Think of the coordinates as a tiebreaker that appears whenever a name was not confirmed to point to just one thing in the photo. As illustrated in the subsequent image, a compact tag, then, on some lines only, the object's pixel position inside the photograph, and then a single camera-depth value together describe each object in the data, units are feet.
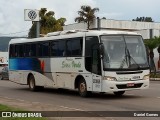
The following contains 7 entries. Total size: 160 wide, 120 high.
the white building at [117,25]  168.10
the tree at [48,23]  187.60
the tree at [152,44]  114.49
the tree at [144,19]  336.47
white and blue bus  49.77
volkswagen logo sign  127.94
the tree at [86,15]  168.59
